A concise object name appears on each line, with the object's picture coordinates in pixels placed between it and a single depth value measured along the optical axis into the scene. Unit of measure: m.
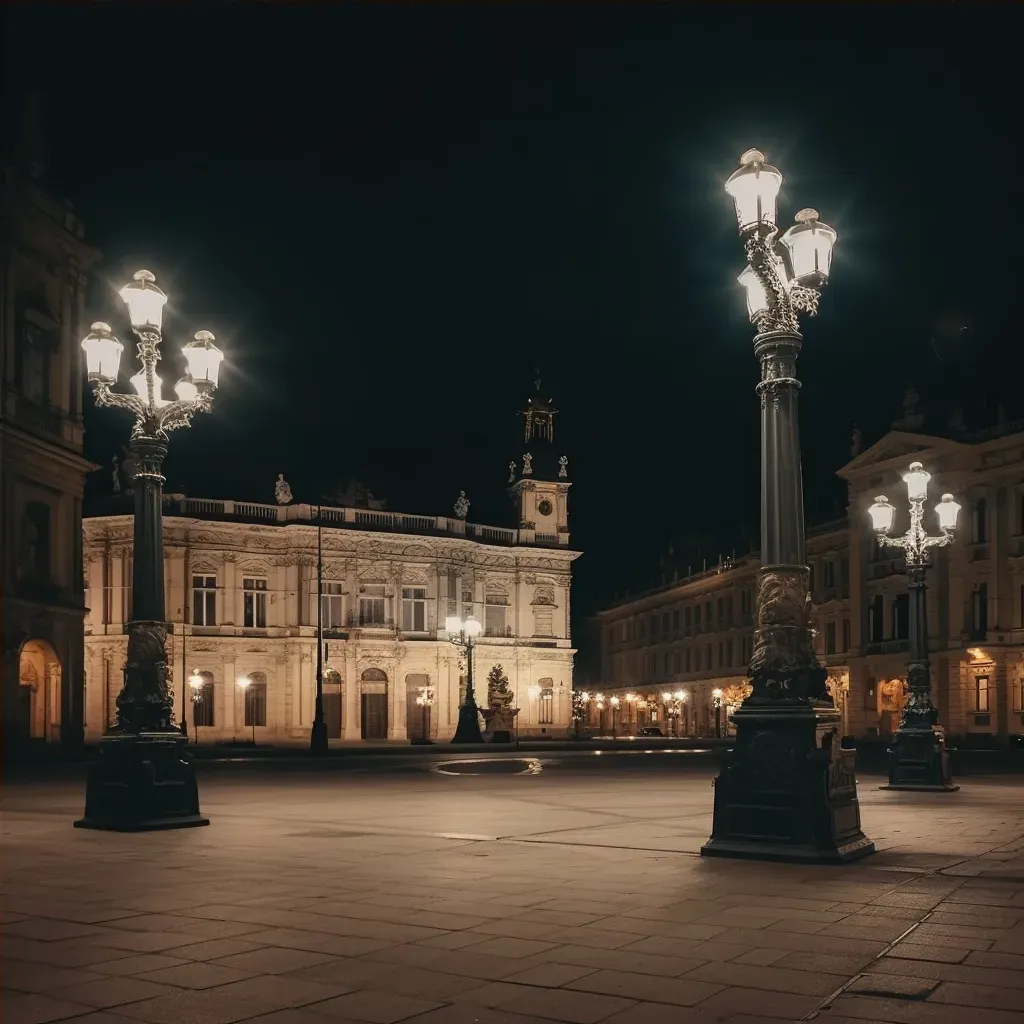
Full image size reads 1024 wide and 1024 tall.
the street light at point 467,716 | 54.72
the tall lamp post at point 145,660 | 15.75
